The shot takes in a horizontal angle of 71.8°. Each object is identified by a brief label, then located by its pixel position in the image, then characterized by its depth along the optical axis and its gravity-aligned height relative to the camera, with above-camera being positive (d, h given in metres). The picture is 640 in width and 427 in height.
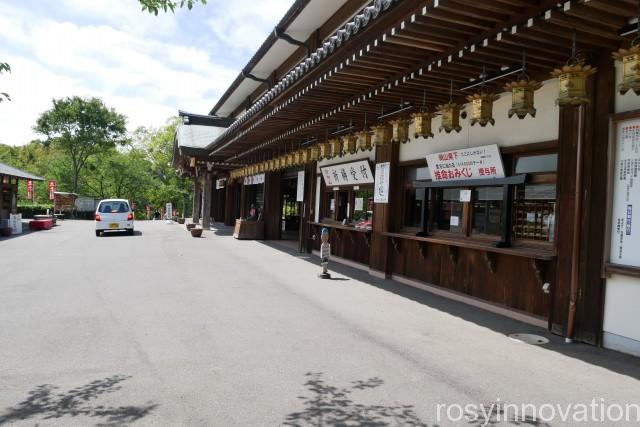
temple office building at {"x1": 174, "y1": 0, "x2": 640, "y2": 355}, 4.91 +1.06
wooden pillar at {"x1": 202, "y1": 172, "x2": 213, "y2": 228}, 22.89 -0.07
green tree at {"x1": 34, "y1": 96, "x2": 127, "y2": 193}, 35.44 +5.67
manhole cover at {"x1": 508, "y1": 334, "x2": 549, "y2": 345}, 5.53 -1.61
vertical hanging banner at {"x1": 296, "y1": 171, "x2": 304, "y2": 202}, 15.77 +0.59
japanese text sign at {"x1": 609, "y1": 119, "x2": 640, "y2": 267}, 4.99 +0.22
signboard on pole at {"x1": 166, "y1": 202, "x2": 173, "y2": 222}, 31.32 -0.92
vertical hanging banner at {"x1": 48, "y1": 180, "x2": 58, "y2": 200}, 35.35 +0.44
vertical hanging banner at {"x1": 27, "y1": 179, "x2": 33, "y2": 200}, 34.07 +0.24
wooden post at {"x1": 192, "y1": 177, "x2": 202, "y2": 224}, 28.46 -0.17
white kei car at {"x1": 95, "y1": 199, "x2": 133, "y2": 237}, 19.56 -0.91
